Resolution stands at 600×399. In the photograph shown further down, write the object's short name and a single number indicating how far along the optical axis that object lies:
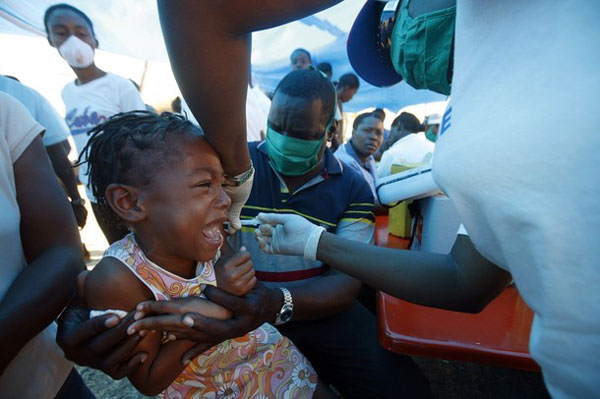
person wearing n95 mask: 2.67
